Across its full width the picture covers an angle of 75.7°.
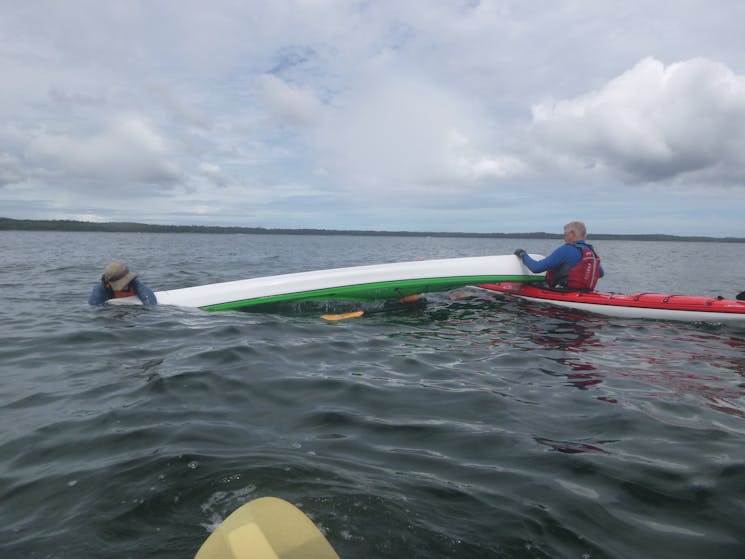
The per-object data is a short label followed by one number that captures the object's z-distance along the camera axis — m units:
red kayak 7.75
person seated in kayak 8.93
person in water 7.87
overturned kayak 8.42
